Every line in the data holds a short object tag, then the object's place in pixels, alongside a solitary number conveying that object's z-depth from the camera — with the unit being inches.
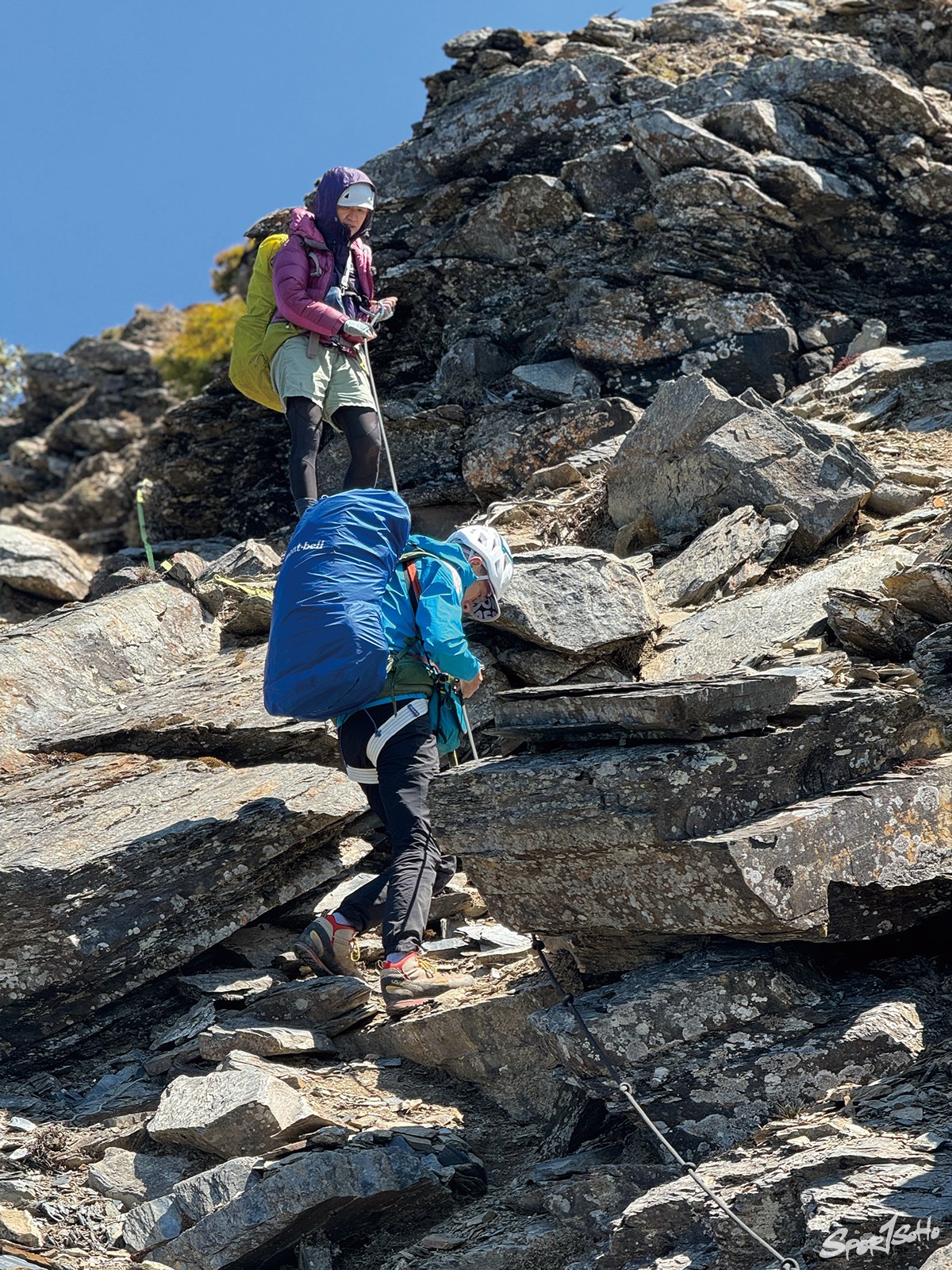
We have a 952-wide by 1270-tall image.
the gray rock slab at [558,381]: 627.5
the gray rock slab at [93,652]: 425.4
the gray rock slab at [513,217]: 697.6
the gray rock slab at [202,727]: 382.6
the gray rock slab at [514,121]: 730.2
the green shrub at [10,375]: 1795.0
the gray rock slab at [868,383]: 564.5
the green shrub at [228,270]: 1544.7
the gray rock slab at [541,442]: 589.9
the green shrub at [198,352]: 1150.3
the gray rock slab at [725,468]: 453.7
